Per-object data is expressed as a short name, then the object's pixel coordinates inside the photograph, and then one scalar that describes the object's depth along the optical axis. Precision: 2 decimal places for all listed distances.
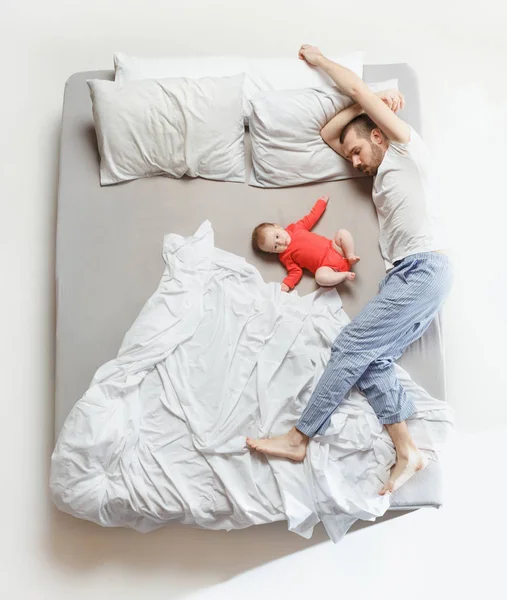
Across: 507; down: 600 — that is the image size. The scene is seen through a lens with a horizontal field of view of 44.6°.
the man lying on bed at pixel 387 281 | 1.78
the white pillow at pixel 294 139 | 2.02
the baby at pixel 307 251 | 1.93
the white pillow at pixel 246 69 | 2.08
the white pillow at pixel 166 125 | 1.98
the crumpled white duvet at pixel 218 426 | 1.73
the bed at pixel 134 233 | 1.90
